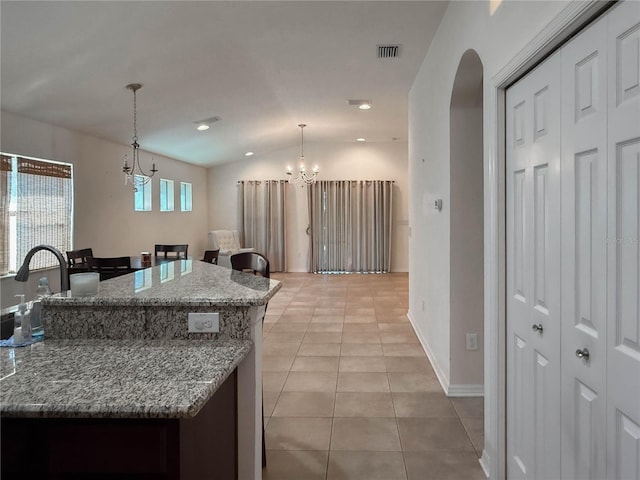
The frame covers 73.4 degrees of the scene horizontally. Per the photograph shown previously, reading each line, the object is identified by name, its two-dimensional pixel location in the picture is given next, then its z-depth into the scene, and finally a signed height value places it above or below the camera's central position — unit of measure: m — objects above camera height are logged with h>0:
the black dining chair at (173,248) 6.11 -0.13
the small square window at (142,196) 7.49 +0.77
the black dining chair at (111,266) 4.55 -0.28
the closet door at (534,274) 1.61 -0.15
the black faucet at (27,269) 1.70 -0.12
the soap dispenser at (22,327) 1.58 -0.32
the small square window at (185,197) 9.50 +0.97
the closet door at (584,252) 1.32 -0.05
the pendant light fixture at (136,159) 4.76 +1.34
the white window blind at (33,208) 4.72 +0.38
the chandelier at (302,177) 10.21 +1.46
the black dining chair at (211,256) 5.88 -0.24
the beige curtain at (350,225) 10.07 +0.31
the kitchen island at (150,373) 1.11 -0.40
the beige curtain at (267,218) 10.33 +0.51
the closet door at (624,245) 1.17 -0.02
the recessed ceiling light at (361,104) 6.09 +1.95
